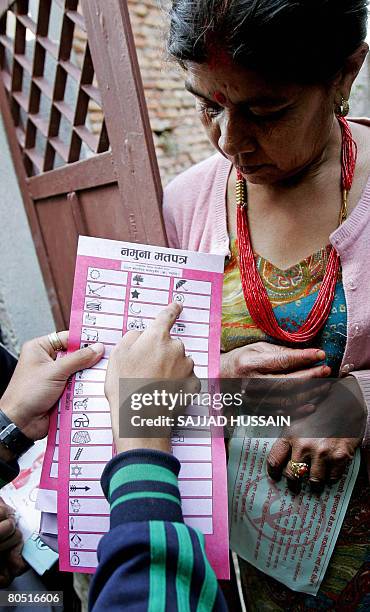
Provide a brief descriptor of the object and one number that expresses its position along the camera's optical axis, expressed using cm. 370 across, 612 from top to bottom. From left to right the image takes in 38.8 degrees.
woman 83
